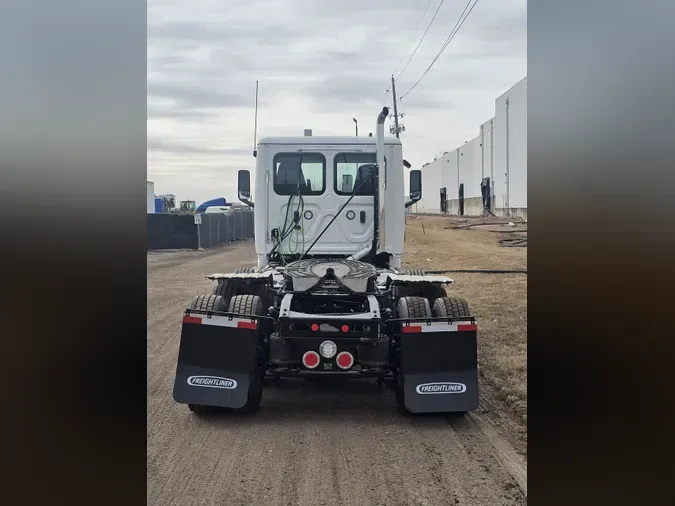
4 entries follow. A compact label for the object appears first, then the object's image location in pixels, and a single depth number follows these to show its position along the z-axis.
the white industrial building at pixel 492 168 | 32.94
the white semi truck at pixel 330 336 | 6.39
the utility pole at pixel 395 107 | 38.91
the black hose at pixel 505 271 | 16.06
